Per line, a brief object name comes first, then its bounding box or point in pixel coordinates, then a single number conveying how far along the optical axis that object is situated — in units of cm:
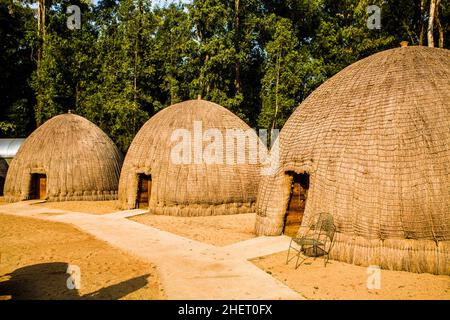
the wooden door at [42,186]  2194
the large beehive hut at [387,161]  770
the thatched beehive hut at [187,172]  1633
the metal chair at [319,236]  861
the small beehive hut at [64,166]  2122
